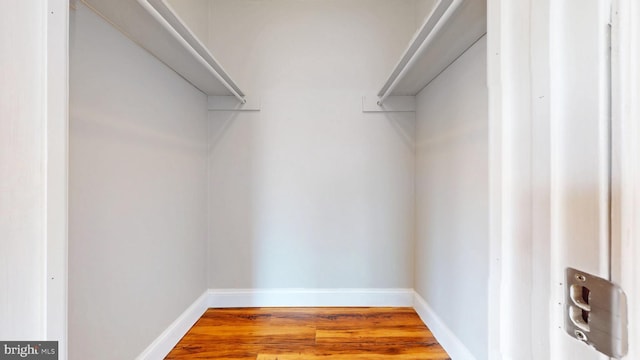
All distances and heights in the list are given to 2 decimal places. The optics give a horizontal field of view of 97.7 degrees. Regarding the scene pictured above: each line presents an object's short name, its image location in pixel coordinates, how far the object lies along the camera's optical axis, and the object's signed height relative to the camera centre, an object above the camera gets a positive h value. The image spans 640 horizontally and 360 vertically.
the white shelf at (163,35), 1.04 +0.64
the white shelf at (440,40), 1.06 +0.64
